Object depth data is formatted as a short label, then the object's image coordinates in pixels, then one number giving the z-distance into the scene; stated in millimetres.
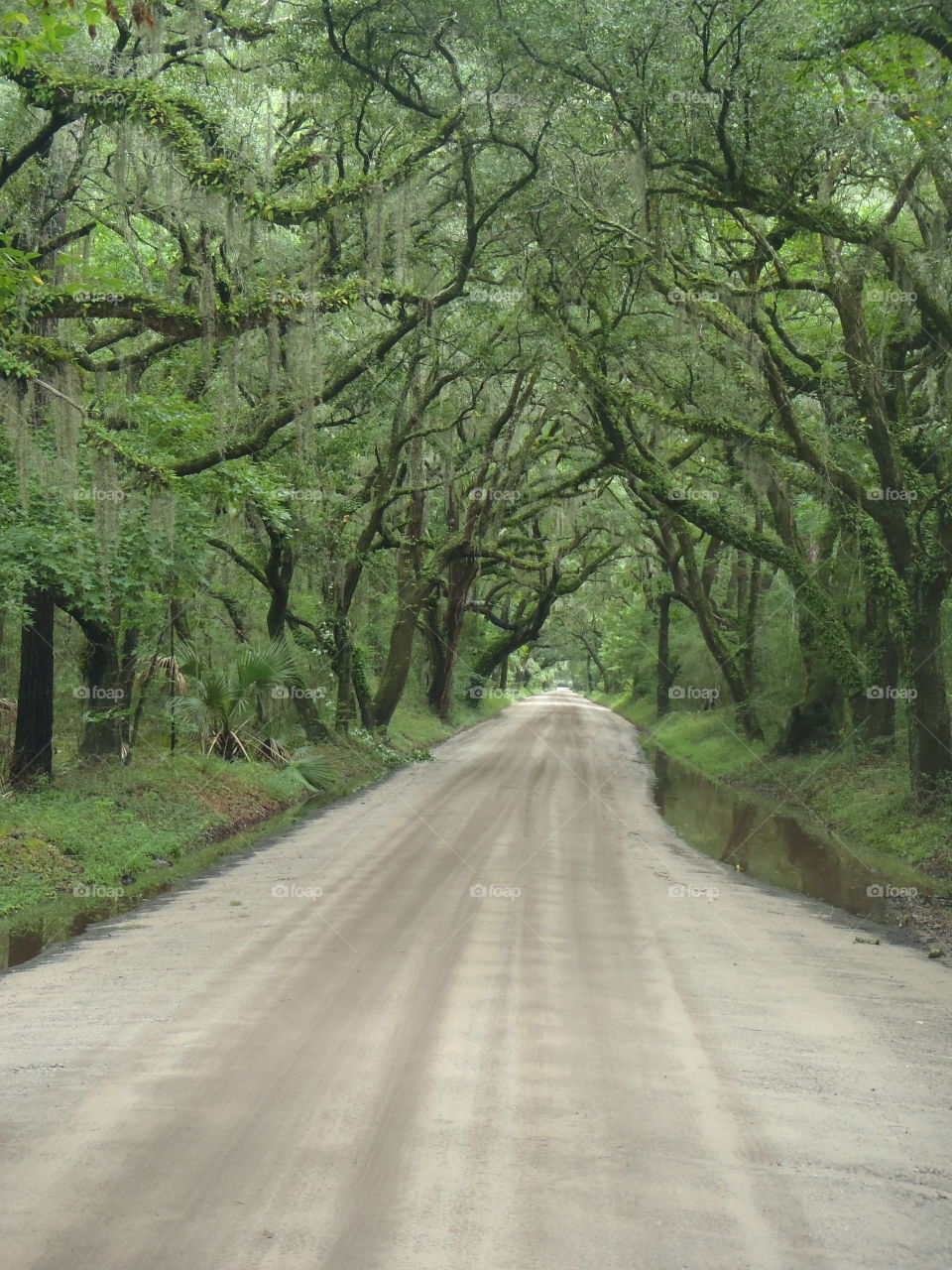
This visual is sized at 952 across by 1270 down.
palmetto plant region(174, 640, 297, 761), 17547
